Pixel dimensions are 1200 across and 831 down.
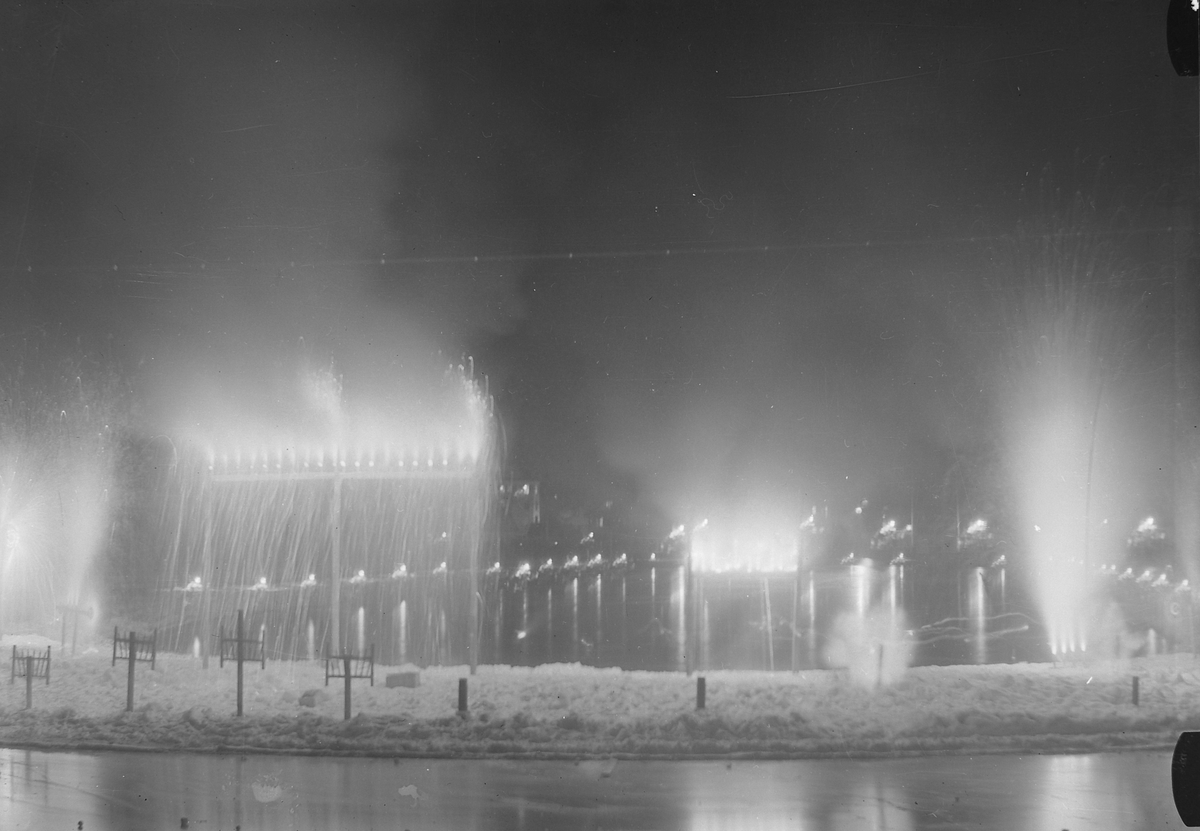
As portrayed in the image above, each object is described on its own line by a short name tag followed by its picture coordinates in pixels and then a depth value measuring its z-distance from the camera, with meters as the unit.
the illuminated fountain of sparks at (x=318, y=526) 15.23
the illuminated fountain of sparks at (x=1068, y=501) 17.62
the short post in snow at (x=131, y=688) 11.55
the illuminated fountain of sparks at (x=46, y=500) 13.96
